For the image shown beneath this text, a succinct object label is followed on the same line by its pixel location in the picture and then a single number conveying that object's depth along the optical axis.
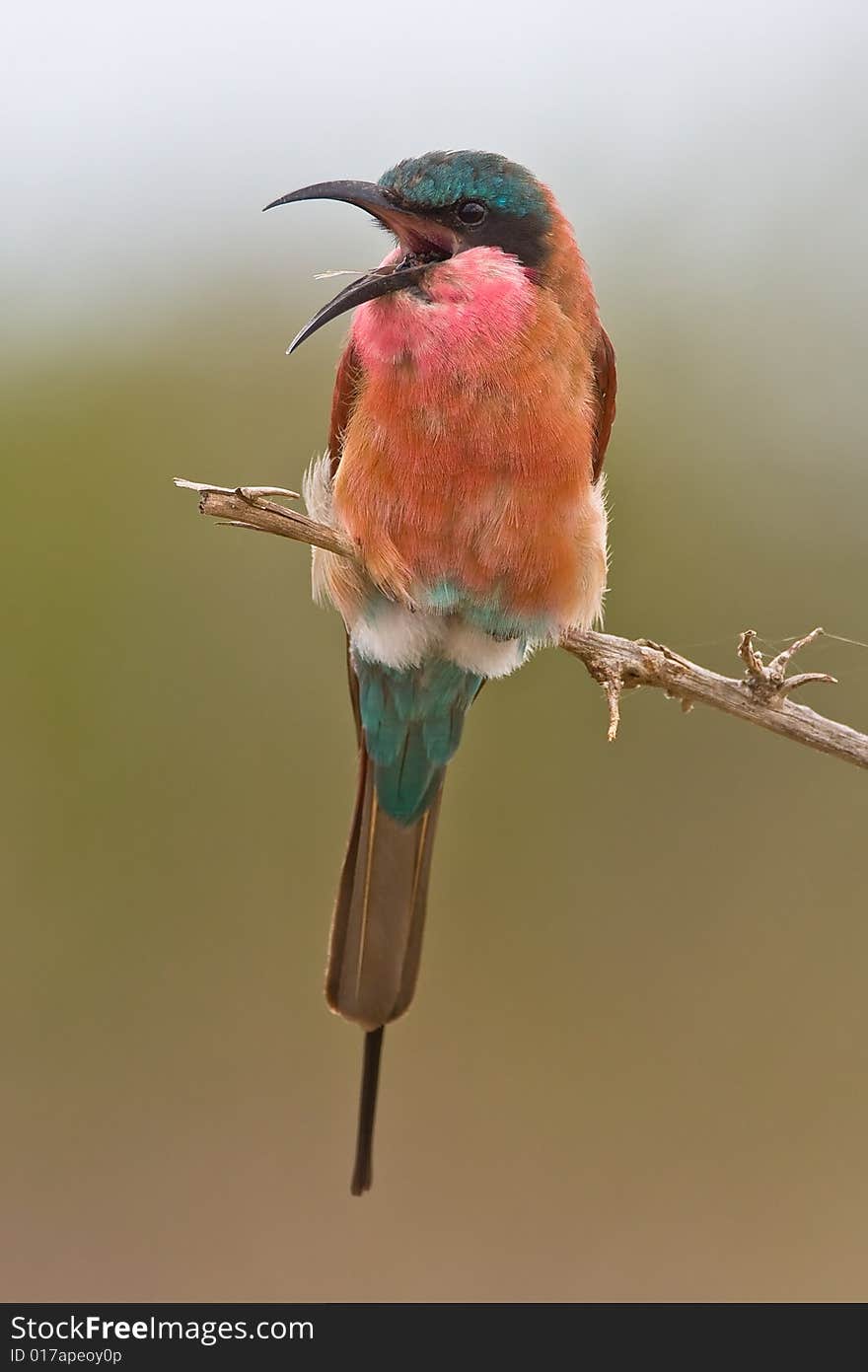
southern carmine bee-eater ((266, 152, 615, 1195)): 4.83
